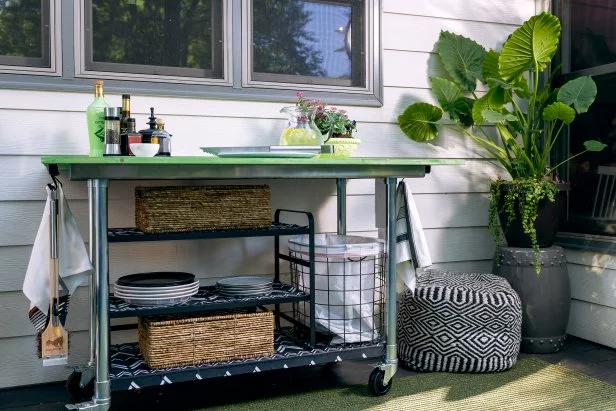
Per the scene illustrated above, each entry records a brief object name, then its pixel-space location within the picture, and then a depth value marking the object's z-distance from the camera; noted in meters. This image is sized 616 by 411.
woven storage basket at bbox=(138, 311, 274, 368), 2.29
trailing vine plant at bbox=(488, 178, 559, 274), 3.05
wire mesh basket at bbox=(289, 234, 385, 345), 2.59
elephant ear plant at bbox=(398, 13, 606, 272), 3.02
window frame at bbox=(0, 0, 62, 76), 2.58
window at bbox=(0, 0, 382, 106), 2.61
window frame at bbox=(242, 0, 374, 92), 2.91
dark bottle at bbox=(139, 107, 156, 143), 2.32
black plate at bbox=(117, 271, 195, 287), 2.39
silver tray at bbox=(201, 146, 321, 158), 2.27
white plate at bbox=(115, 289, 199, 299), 2.34
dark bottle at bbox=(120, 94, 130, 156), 2.31
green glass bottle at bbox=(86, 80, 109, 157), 2.37
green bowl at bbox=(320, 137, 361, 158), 2.83
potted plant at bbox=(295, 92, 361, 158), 2.84
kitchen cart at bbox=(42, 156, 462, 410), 2.11
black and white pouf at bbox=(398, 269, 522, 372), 2.78
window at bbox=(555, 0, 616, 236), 3.20
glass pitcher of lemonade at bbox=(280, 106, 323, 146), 2.65
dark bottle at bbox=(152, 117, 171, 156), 2.40
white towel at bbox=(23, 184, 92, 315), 2.15
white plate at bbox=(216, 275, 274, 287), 2.54
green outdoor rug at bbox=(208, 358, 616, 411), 2.43
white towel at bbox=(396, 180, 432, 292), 2.59
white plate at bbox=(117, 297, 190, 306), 2.34
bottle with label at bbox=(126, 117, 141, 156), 2.29
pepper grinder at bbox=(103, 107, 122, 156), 2.28
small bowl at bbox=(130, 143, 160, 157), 2.25
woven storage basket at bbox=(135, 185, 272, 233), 2.36
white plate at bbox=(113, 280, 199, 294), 2.34
